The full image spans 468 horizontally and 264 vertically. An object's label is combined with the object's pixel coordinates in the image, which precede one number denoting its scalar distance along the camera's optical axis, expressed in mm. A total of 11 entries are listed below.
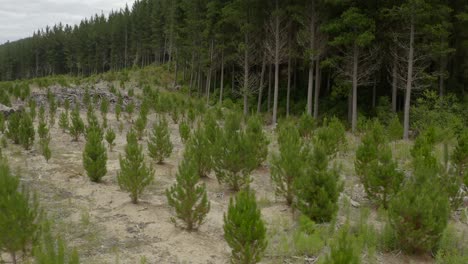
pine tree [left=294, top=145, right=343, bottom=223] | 6441
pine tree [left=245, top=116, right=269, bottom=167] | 10086
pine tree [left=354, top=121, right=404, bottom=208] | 7094
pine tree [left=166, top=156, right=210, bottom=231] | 6076
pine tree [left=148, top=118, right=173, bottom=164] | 10453
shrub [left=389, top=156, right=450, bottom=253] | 5496
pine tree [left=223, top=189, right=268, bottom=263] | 4613
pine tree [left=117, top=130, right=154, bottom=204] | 7230
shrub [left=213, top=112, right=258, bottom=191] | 8055
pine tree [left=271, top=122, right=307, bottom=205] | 7351
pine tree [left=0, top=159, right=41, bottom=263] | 4676
